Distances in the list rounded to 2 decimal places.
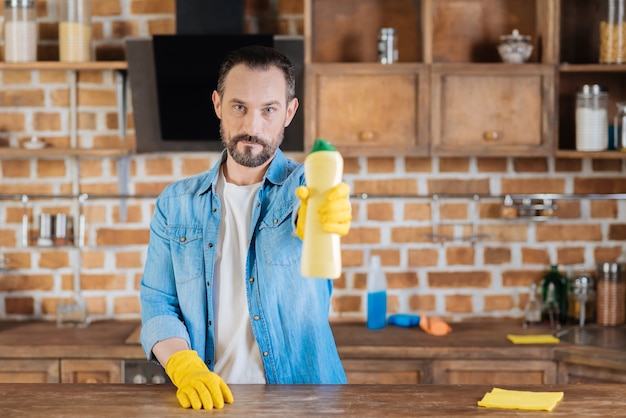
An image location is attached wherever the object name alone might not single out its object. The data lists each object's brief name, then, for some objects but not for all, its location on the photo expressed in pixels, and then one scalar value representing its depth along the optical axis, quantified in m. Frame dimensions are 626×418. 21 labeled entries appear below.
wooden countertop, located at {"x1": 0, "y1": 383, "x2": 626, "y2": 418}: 1.70
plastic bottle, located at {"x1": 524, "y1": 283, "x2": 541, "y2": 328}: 3.36
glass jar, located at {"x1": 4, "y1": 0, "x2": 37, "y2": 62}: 3.20
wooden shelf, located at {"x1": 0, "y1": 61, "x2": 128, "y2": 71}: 3.19
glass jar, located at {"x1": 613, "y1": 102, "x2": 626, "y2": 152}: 3.18
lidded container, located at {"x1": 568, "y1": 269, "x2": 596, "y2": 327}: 3.32
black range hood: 3.09
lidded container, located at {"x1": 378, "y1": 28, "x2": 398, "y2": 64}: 3.20
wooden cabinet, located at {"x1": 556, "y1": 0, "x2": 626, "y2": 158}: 3.37
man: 2.00
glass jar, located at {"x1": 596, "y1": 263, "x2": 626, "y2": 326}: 3.30
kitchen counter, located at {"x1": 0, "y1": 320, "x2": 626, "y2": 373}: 2.90
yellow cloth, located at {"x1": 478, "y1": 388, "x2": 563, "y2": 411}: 1.75
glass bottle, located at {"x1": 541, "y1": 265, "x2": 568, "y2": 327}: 3.33
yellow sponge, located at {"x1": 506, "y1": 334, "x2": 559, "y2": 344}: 3.01
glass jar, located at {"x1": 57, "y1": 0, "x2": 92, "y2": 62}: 3.24
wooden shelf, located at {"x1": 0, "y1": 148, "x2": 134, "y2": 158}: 3.23
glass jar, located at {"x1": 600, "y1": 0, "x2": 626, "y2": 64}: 3.16
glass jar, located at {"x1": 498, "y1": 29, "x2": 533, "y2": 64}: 3.15
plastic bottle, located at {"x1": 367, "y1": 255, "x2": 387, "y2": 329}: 3.25
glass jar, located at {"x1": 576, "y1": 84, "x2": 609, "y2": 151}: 3.17
